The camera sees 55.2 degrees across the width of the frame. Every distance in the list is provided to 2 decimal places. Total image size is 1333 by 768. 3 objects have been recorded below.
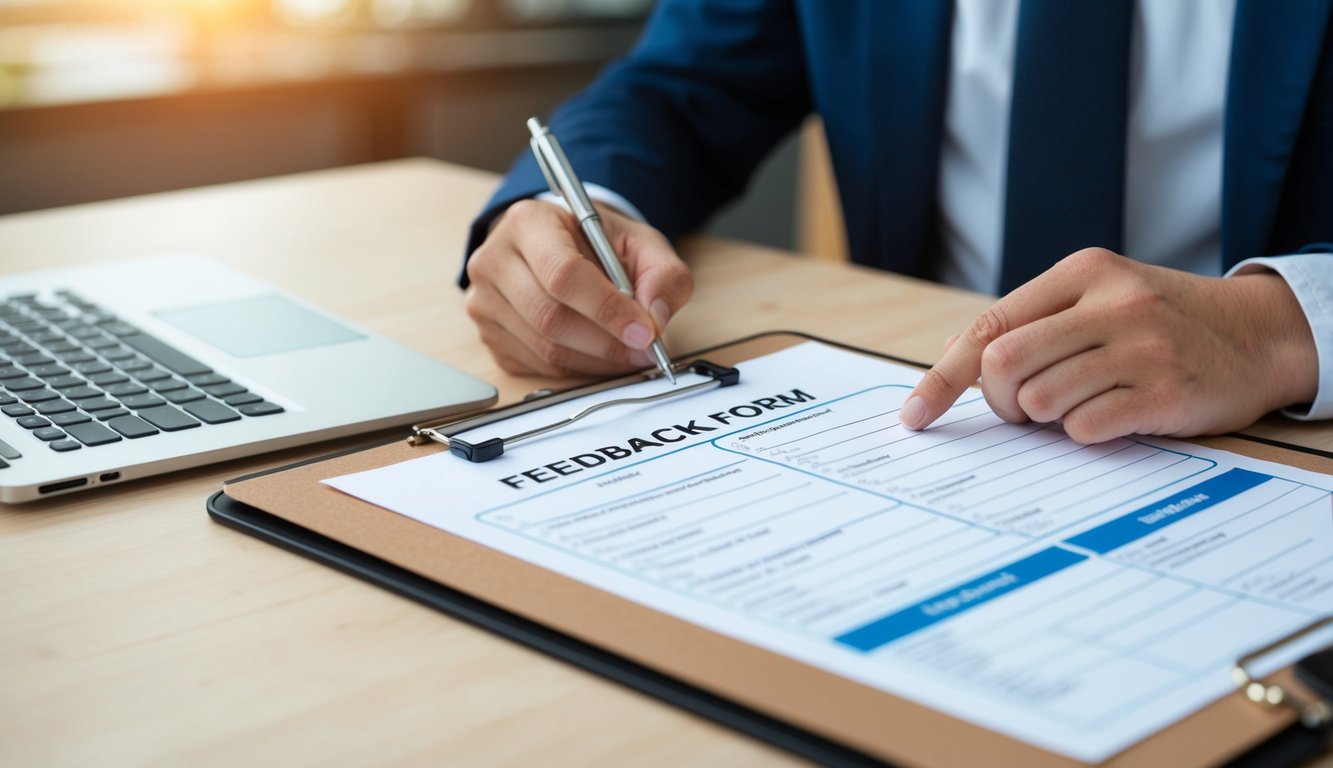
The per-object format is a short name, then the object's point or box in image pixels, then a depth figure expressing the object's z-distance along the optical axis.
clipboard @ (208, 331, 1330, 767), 0.40
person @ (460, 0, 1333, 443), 0.67
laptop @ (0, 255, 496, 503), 0.64
